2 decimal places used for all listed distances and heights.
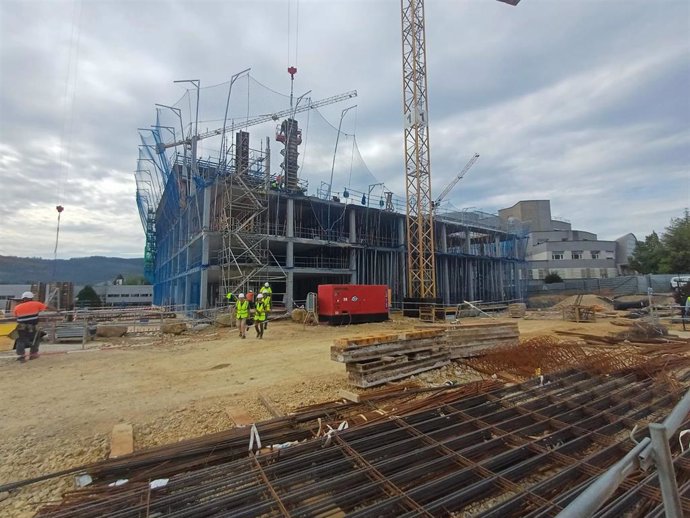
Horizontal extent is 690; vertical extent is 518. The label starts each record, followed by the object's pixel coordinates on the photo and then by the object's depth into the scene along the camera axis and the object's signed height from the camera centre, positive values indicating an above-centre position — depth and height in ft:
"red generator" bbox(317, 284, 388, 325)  58.08 -2.46
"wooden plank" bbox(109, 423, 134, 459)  13.19 -5.87
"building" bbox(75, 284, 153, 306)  199.11 -1.48
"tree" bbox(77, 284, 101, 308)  111.75 -2.51
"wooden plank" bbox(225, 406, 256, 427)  15.75 -5.78
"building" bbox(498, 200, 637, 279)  191.93 +16.03
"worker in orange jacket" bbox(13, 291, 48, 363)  30.40 -3.11
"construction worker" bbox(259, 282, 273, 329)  43.73 -0.86
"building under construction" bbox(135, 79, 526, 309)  80.84 +16.51
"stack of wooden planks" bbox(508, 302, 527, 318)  78.69 -5.13
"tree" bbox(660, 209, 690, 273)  136.05 +14.47
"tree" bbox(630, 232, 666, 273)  152.35 +13.84
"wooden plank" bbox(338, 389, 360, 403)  17.63 -5.36
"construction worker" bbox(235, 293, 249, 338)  42.75 -2.84
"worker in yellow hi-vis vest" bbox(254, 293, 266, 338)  42.47 -3.10
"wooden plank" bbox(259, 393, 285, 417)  17.04 -5.82
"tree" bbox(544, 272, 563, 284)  174.81 +4.00
